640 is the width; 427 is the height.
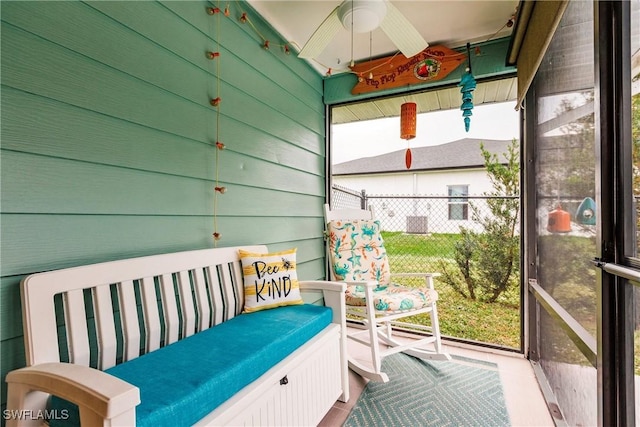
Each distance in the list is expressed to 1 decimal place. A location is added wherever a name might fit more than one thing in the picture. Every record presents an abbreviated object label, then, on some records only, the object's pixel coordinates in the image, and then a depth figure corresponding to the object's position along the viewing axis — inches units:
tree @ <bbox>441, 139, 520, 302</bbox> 124.7
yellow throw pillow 66.2
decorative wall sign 97.5
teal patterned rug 64.1
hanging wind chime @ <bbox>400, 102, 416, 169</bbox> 92.2
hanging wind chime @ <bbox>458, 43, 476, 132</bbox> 89.5
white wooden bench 31.0
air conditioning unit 170.9
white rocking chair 80.6
